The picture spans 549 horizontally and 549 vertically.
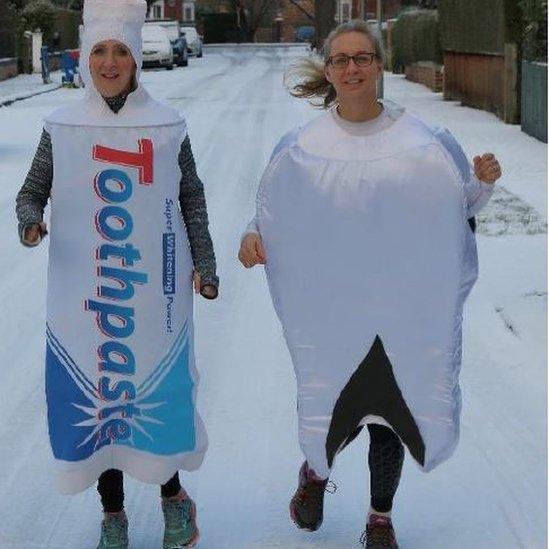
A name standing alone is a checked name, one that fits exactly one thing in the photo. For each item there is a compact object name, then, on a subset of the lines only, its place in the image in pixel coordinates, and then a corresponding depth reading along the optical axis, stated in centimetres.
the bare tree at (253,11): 8806
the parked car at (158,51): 4391
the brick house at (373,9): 8388
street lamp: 2553
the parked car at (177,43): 4712
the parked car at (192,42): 5669
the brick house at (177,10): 9012
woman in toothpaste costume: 424
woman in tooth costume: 421
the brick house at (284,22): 9081
